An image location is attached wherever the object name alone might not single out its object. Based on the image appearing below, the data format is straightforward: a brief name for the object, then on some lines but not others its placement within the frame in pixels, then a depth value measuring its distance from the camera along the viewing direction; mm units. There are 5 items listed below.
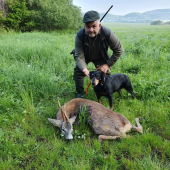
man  3818
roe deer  3112
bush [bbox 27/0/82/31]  19562
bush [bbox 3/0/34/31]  17472
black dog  3938
